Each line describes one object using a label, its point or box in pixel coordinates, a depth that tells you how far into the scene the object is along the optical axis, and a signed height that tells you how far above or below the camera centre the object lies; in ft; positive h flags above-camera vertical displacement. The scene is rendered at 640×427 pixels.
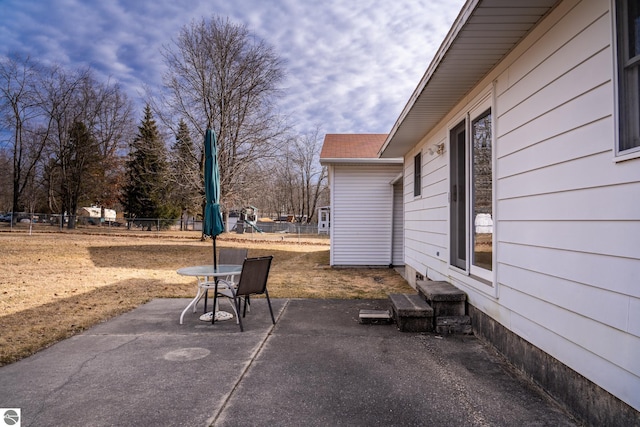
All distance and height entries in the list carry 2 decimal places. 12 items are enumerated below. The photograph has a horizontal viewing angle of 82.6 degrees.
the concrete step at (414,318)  12.69 -3.37
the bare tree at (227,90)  55.36 +20.19
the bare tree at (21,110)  70.33 +21.97
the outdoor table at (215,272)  13.65 -1.98
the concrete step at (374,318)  13.83 -3.69
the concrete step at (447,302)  13.00 -2.88
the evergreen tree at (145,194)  80.70 +6.60
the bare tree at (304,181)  125.90 +15.25
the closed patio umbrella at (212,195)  13.96 +0.99
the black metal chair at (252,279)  12.60 -2.09
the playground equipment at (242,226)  93.72 -1.38
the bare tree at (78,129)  74.90 +20.29
